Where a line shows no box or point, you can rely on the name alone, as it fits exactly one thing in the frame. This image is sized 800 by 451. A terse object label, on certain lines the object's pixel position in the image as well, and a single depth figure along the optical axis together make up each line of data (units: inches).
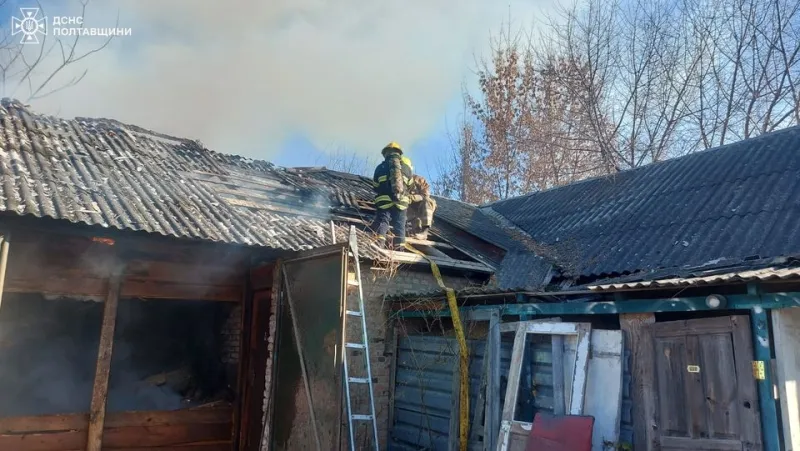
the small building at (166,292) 258.2
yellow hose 269.3
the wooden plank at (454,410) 275.0
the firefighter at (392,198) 370.3
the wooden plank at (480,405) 266.8
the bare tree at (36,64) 500.1
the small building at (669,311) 186.7
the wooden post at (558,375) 228.5
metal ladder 242.8
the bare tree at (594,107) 616.4
